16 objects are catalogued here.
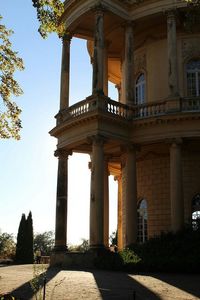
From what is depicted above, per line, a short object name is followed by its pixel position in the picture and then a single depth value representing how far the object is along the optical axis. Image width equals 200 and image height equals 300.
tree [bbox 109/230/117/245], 49.11
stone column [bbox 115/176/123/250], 30.38
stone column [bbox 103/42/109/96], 30.08
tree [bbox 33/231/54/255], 128.20
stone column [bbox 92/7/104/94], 24.67
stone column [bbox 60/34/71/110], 27.87
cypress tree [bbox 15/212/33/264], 35.12
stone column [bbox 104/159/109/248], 28.42
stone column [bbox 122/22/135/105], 25.88
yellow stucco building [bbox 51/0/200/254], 23.66
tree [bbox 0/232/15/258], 92.90
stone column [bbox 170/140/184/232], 22.75
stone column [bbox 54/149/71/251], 25.45
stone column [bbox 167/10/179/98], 24.56
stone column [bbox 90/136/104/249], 22.55
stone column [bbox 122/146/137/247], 24.14
